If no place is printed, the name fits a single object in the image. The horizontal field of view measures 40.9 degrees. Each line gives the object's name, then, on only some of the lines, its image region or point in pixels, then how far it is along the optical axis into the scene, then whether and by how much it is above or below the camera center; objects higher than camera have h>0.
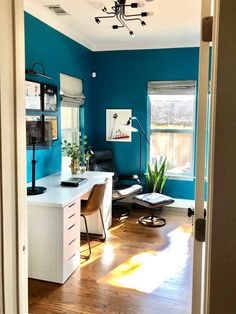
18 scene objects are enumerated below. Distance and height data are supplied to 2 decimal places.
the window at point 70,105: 4.45 +0.36
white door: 1.16 -0.12
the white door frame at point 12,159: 1.25 -0.12
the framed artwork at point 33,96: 3.48 +0.38
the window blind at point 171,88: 5.00 +0.68
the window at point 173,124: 5.08 +0.10
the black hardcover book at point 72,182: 3.44 -0.57
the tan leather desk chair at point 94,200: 3.38 -0.77
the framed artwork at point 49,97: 3.81 +0.40
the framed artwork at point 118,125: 5.35 +0.08
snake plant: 5.00 -0.75
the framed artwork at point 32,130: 2.96 +0.00
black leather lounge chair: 4.74 -0.77
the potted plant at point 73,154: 4.07 -0.32
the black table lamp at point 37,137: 2.99 -0.07
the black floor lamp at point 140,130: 5.26 +0.00
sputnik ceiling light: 3.29 +1.31
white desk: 2.79 -0.94
